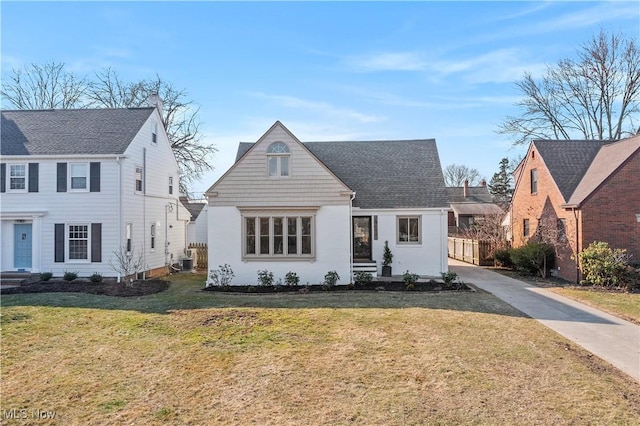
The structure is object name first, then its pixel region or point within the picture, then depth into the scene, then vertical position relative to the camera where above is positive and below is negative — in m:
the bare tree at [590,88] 29.20 +11.30
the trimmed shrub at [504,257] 21.31 -1.87
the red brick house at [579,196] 15.66 +1.30
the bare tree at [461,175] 69.94 +9.45
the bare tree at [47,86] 32.16 +12.66
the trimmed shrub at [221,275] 14.75 -1.91
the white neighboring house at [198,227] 27.89 +0.00
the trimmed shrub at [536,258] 18.05 -1.62
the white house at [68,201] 16.42 +1.20
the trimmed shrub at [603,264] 14.08 -1.54
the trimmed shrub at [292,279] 14.55 -2.06
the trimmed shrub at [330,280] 14.30 -2.08
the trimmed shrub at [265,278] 14.52 -2.01
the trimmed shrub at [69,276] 15.70 -2.04
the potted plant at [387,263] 16.95 -1.71
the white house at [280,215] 14.79 +0.46
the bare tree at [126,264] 15.66 -1.62
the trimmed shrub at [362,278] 14.68 -2.06
